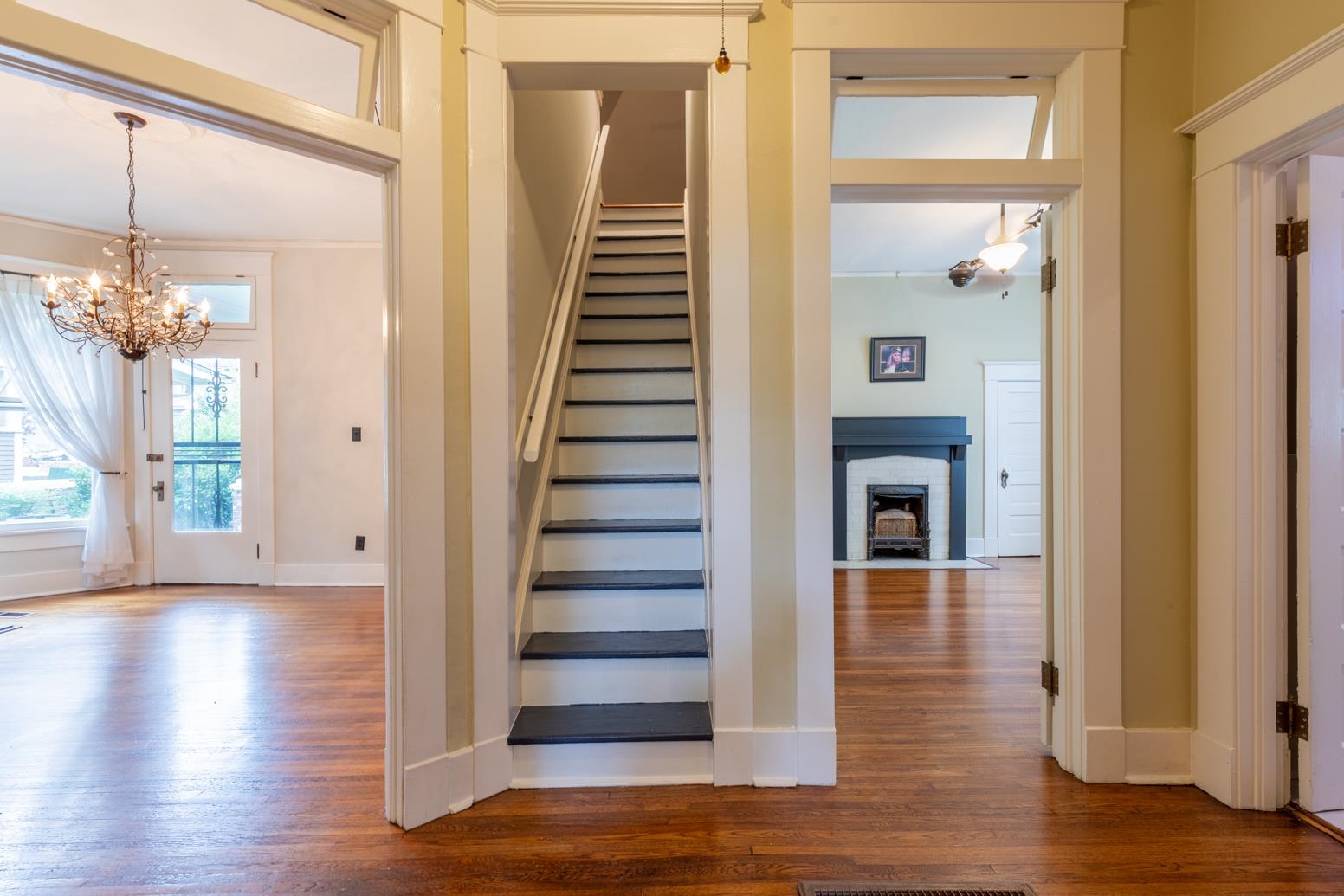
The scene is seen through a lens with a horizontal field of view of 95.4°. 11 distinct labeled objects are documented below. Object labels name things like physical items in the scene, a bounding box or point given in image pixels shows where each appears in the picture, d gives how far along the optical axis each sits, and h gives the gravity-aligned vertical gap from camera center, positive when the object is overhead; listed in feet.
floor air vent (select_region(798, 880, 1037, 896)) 4.86 -3.58
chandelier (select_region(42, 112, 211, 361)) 11.51 +2.65
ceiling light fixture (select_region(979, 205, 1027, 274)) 14.19 +4.45
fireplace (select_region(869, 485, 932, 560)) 19.47 -2.65
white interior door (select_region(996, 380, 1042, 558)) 20.07 -0.88
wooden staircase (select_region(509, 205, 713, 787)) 6.38 -1.69
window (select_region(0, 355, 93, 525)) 14.80 -0.62
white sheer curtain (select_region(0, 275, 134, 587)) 14.66 +1.15
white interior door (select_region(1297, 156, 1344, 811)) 5.76 -0.38
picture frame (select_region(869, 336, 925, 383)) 19.90 +2.73
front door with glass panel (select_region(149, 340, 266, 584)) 15.94 -0.45
